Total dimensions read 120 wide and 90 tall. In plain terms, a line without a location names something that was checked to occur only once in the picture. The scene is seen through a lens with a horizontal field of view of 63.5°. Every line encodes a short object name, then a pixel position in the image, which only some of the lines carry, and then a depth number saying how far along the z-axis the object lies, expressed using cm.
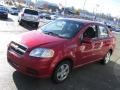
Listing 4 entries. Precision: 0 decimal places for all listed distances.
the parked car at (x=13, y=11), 1932
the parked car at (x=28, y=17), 947
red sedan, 231
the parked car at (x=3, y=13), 1104
